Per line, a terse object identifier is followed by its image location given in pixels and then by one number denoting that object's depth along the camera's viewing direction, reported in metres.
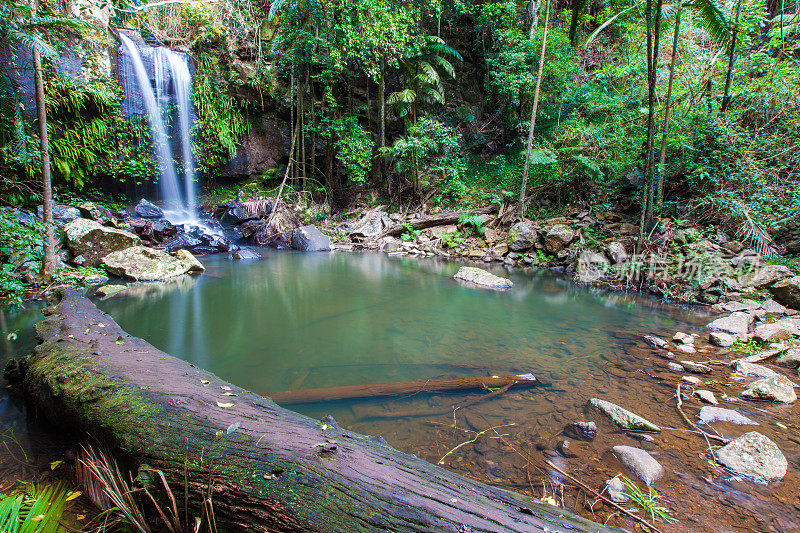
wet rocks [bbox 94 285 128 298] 5.75
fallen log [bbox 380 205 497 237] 12.37
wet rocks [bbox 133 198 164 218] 10.73
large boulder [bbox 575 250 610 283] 7.85
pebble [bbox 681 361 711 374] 3.24
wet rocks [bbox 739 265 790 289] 5.55
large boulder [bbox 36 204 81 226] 7.72
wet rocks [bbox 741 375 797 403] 2.71
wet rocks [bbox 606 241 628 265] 7.55
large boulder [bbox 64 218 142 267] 6.93
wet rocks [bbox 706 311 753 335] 4.38
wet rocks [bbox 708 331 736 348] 3.91
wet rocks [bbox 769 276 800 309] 4.96
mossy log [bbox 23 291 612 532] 1.16
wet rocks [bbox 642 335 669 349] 3.99
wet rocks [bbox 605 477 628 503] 1.76
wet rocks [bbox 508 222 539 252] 10.10
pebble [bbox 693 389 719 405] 2.71
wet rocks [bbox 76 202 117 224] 8.54
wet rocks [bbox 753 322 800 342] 3.84
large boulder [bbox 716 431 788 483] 1.89
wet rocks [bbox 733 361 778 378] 3.15
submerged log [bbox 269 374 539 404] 2.74
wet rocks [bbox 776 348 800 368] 3.31
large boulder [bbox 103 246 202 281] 6.97
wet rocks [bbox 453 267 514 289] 7.34
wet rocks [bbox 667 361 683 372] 3.34
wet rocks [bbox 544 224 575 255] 9.23
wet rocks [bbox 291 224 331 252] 12.23
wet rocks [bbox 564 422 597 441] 2.31
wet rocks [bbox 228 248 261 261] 10.13
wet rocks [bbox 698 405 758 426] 2.44
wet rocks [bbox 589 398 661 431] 2.36
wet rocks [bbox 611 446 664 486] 1.90
